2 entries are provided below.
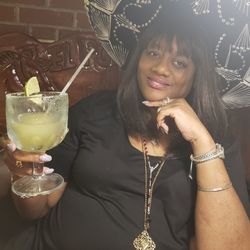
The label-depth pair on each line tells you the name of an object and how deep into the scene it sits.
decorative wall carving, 1.67
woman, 1.12
